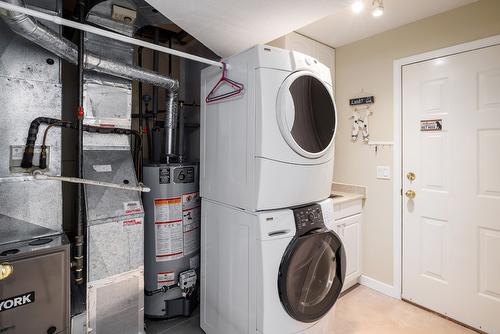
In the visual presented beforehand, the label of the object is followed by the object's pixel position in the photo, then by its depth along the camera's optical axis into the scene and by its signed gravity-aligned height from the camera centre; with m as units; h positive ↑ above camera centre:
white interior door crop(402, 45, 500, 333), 2.06 -0.18
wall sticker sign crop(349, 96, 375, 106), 2.69 +0.67
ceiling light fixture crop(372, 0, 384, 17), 1.99 +1.21
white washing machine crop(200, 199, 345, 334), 1.49 -0.64
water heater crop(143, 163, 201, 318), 2.05 -0.59
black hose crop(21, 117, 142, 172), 1.51 +0.24
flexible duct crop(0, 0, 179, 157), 1.33 +0.68
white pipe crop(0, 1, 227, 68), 1.09 +0.64
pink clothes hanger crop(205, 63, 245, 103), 1.61 +0.49
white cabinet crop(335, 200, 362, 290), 2.51 -0.67
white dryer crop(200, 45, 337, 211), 1.49 +0.20
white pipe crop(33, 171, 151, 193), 1.40 -0.06
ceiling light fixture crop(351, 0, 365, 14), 2.01 +1.23
